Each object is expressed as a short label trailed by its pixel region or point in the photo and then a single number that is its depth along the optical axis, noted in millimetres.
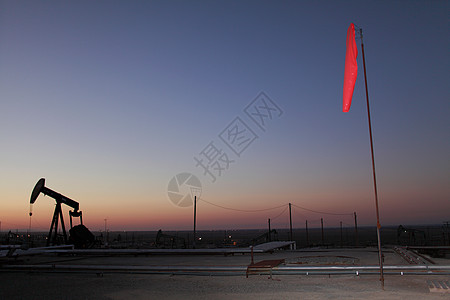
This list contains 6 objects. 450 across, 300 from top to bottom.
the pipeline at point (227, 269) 13531
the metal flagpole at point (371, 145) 10969
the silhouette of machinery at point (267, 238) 51606
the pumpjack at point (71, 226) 30180
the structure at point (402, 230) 51925
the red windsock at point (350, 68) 11445
